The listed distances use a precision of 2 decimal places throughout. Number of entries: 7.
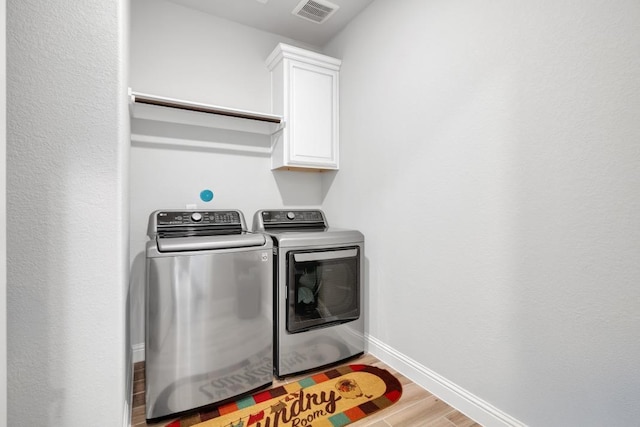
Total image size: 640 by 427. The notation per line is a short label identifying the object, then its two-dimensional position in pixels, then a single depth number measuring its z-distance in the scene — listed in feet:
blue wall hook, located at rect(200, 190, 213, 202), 7.55
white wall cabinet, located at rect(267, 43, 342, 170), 7.68
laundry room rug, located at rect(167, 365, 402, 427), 5.08
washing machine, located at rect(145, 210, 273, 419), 5.02
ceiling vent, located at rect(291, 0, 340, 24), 7.21
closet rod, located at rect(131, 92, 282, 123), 6.11
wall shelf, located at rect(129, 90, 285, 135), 6.31
